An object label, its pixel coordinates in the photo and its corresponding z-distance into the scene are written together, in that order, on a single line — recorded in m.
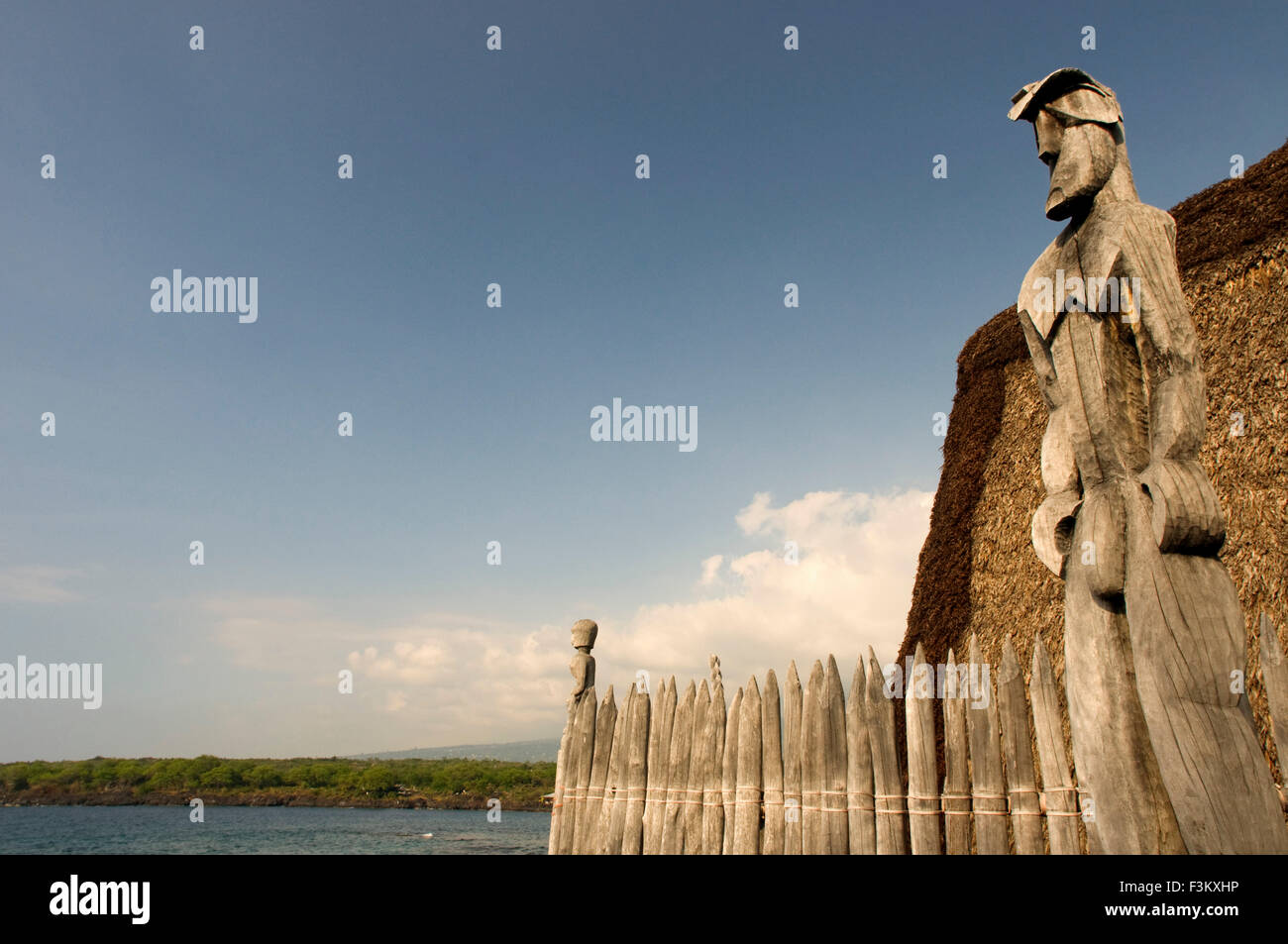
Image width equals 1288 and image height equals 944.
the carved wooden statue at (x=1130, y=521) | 2.97
